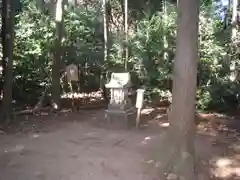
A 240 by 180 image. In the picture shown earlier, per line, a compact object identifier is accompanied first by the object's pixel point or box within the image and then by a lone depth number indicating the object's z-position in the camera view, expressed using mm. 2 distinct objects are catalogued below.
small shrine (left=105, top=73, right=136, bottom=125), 8195
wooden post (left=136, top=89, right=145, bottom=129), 8102
